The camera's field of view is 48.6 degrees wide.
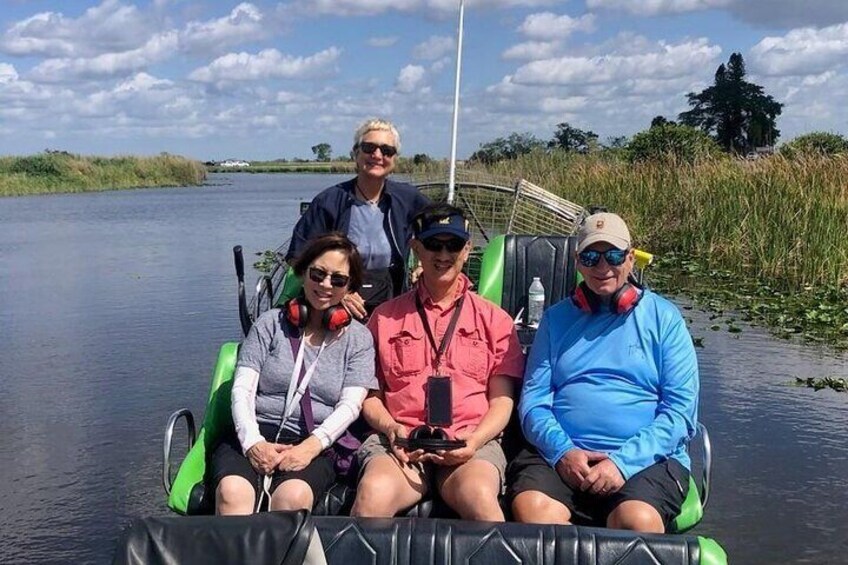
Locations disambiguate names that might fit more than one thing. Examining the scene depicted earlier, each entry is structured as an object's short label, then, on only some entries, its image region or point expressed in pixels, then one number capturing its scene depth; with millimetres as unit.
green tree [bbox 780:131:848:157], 24256
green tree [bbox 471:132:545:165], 27891
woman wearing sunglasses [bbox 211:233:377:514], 4051
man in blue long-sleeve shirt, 3770
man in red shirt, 3988
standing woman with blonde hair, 5391
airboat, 2951
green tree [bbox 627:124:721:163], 25672
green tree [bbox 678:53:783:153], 53656
